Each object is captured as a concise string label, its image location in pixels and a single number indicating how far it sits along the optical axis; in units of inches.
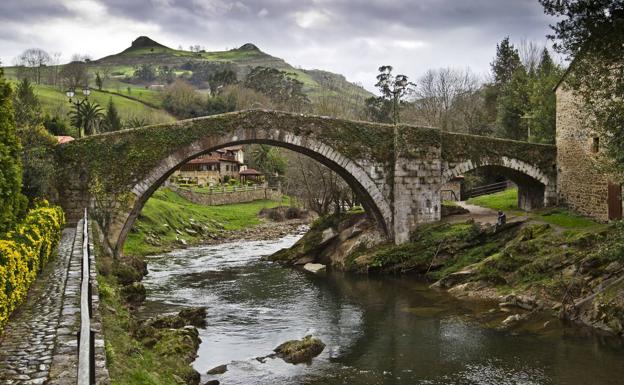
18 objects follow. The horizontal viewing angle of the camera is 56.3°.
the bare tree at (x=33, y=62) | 4622.3
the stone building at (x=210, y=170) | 2773.1
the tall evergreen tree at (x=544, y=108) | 1482.5
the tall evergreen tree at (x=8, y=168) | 564.5
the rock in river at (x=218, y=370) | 551.2
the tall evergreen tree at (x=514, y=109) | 1806.1
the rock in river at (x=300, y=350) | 596.1
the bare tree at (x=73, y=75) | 3905.0
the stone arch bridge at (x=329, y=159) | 985.5
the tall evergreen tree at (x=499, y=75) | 2230.6
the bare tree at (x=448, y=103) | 2262.6
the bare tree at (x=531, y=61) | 2409.3
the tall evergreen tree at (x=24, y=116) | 936.3
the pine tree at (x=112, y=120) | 2532.2
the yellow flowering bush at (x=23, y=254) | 362.3
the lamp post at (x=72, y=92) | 1172.7
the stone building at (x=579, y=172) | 1022.3
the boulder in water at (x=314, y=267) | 1154.7
